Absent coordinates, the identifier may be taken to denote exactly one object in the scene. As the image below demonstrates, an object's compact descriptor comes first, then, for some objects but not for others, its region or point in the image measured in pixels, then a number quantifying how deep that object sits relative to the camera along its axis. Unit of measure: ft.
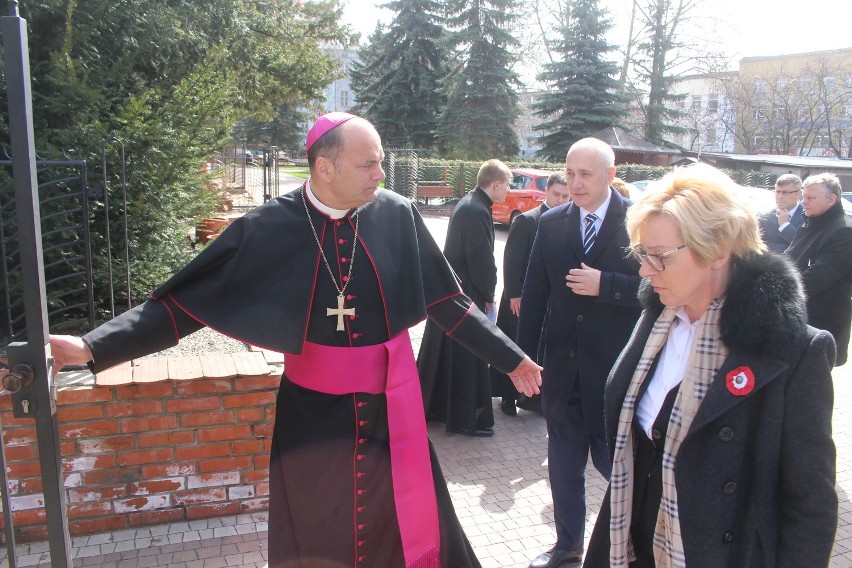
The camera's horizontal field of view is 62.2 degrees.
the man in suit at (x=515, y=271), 18.99
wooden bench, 82.28
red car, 61.67
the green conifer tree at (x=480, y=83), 111.14
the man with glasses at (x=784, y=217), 24.08
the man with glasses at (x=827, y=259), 18.08
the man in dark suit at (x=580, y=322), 11.30
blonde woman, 6.06
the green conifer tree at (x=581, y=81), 107.65
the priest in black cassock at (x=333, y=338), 8.55
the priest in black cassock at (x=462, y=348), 18.44
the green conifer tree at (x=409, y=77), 117.70
